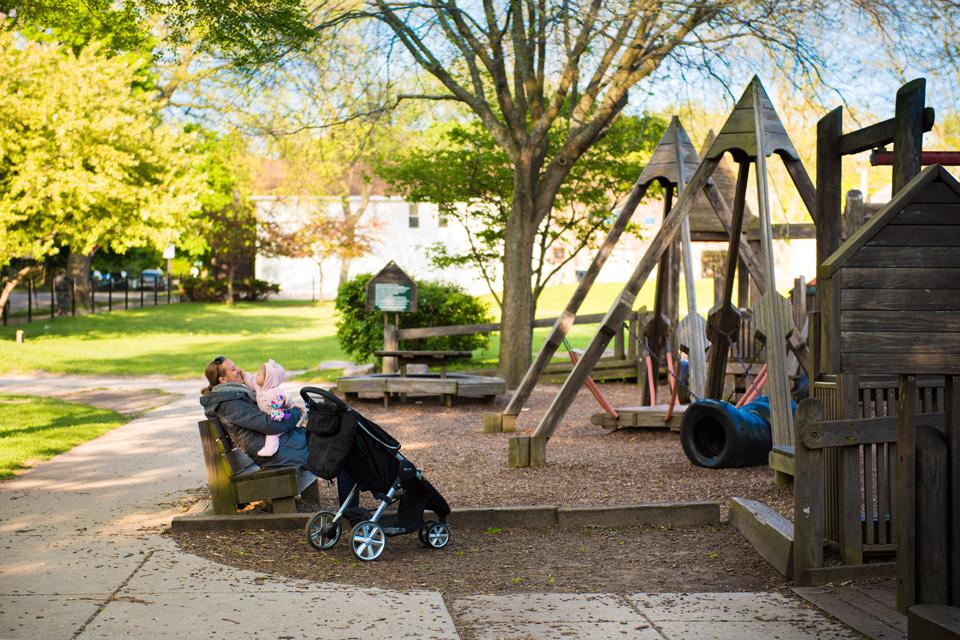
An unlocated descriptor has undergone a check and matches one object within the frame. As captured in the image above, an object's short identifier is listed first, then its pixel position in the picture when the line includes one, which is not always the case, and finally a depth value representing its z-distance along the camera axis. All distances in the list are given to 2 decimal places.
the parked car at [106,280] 64.44
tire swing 10.88
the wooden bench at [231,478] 8.32
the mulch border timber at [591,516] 8.57
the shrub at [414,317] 20.89
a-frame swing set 10.31
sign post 18.62
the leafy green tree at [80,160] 28.64
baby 8.56
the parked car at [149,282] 63.56
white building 62.16
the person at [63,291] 40.59
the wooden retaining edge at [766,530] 6.89
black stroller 7.39
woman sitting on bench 8.38
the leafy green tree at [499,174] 21.59
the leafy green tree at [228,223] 51.09
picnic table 16.98
